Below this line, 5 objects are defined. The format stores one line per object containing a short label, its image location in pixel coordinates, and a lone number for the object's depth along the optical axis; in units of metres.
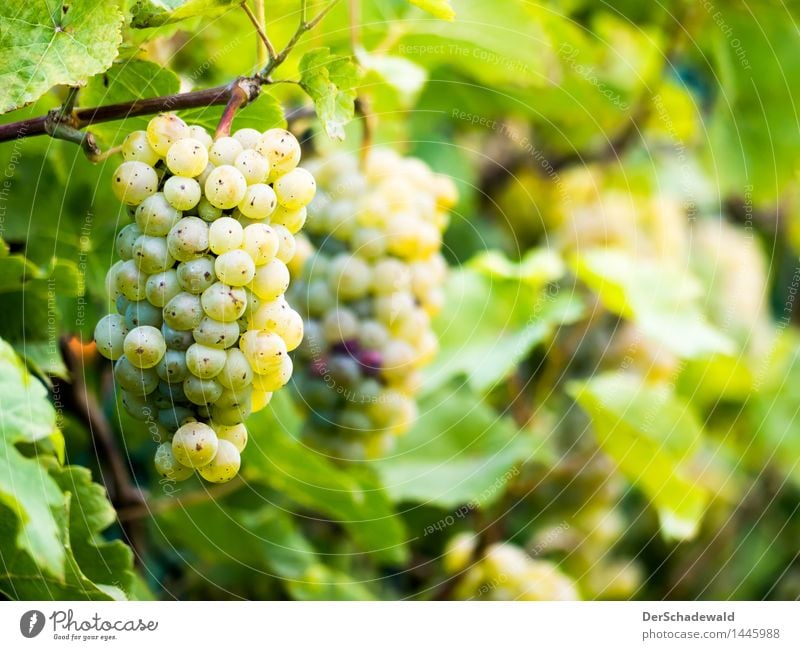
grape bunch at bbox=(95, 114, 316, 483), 0.80
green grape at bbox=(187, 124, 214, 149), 0.81
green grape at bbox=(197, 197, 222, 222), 0.80
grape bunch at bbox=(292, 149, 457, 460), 1.04
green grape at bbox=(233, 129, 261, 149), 0.82
